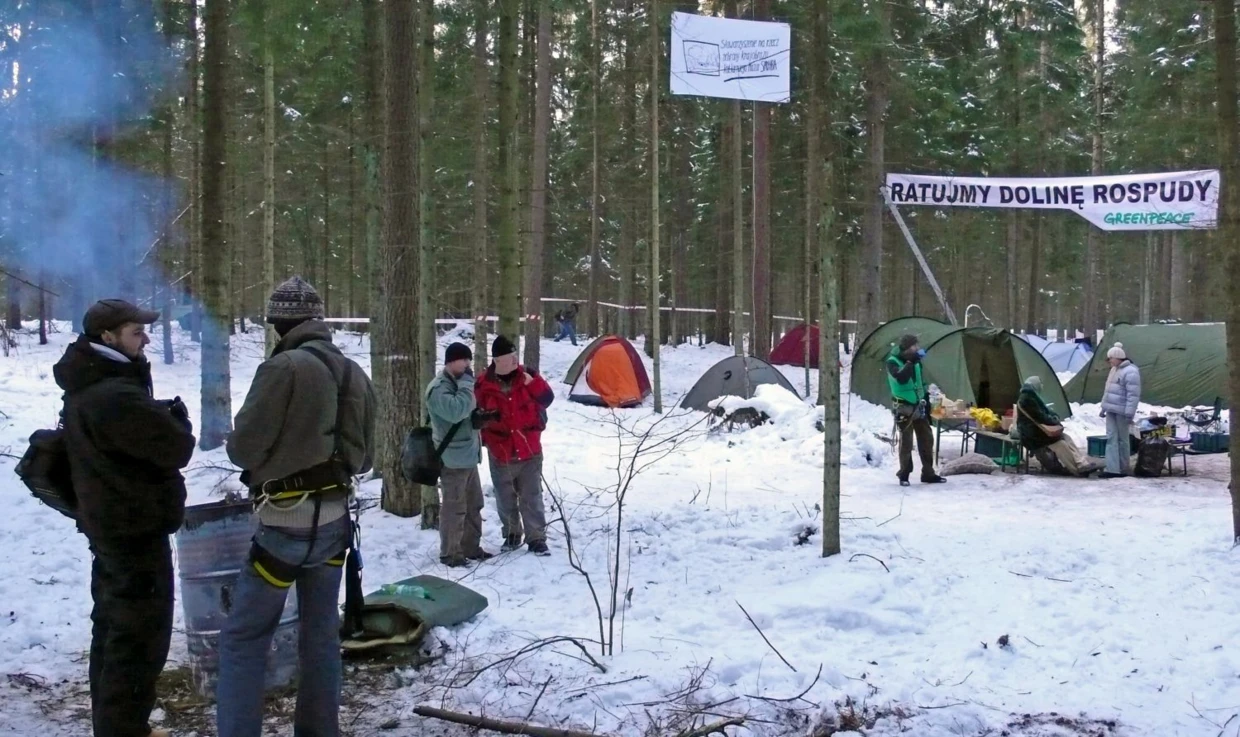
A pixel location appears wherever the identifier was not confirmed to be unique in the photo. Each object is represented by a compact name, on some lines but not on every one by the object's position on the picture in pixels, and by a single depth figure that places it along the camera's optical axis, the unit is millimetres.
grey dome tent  16219
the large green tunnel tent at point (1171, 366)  15992
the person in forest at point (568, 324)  28672
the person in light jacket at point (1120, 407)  10945
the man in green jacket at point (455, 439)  6891
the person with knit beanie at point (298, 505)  3521
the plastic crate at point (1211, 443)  12625
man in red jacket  7266
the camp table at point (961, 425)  12602
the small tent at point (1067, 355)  25766
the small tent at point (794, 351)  24703
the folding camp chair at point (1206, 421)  12938
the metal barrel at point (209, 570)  4227
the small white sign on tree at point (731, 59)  14164
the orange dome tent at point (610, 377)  18281
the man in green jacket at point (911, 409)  10578
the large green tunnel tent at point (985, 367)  14906
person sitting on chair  11258
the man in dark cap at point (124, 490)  3643
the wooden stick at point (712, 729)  3924
